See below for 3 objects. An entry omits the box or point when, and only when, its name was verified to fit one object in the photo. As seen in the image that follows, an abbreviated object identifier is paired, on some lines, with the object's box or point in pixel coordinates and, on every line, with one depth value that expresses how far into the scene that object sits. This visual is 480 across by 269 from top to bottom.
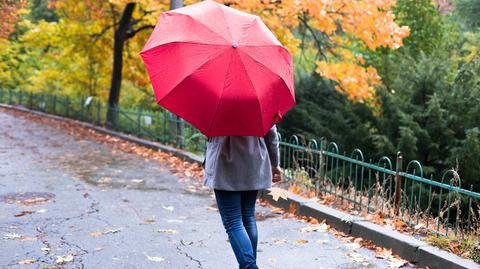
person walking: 3.83
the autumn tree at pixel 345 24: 11.70
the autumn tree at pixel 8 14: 12.54
